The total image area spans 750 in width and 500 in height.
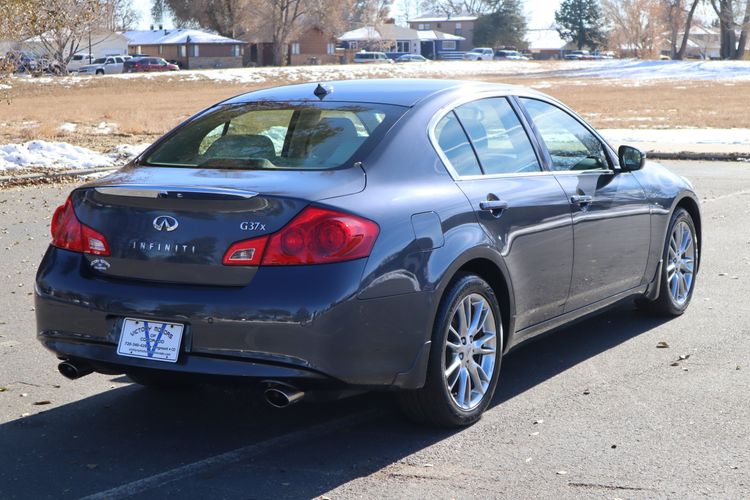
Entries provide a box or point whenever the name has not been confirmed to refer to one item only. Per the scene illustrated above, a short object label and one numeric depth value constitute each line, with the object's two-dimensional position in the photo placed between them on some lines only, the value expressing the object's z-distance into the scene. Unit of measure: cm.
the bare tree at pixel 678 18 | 10950
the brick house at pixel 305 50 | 11475
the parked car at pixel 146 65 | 9044
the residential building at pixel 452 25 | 17541
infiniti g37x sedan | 439
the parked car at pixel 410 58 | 11725
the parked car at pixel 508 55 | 13070
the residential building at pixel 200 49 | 11019
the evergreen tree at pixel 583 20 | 14438
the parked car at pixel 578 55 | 13238
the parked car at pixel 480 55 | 12804
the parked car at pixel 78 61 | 9092
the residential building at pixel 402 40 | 13612
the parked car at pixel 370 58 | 11344
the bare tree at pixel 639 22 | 12912
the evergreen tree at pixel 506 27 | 14625
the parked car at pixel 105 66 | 8506
